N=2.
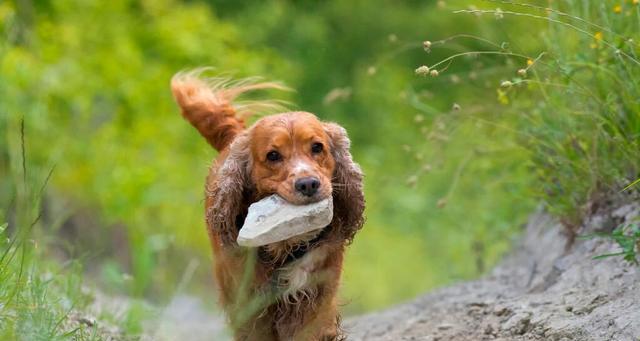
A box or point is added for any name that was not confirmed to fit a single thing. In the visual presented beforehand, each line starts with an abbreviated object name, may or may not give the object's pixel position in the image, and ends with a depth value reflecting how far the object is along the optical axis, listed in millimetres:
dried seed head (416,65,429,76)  7457
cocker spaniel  9078
